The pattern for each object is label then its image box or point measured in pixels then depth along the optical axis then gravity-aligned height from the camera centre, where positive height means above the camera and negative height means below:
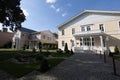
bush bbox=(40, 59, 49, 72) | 4.46 -1.85
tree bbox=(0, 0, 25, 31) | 8.81 +5.04
